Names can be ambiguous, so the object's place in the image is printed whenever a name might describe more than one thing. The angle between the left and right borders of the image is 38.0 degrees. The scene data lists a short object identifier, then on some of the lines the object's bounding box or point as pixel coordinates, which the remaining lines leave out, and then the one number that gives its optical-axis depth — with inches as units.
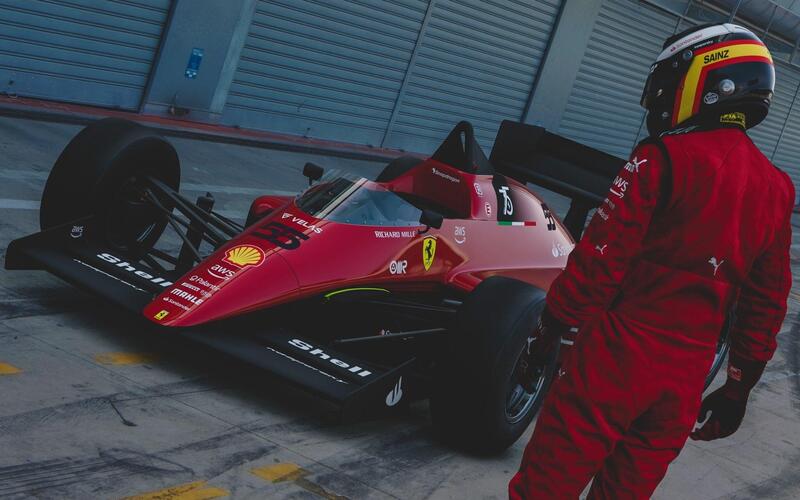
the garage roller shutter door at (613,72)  772.0
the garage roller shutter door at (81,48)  402.6
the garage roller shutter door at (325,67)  513.0
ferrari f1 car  193.0
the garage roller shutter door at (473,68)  633.0
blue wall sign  473.1
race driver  121.6
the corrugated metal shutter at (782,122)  1055.0
